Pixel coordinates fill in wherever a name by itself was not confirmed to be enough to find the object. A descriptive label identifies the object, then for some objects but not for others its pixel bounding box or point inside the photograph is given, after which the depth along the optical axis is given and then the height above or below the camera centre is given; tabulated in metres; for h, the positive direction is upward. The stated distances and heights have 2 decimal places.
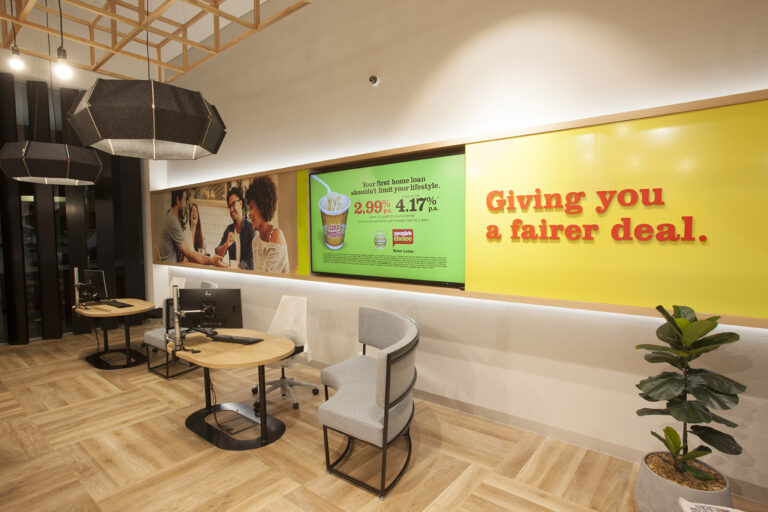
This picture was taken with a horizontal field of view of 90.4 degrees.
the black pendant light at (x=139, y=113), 2.18 +0.75
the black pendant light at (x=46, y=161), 3.75 +0.81
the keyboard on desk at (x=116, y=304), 5.25 -0.89
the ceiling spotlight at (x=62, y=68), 3.86 +1.78
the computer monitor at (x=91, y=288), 5.09 -0.64
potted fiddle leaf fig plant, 2.04 -0.96
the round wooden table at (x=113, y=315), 4.87 -1.04
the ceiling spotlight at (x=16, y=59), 3.85 +1.86
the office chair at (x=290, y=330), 3.97 -0.99
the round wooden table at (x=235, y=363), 3.01 -0.95
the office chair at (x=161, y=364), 4.63 -1.64
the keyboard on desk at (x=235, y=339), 3.46 -0.91
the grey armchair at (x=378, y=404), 2.43 -1.18
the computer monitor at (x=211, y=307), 3.19 -0.57
